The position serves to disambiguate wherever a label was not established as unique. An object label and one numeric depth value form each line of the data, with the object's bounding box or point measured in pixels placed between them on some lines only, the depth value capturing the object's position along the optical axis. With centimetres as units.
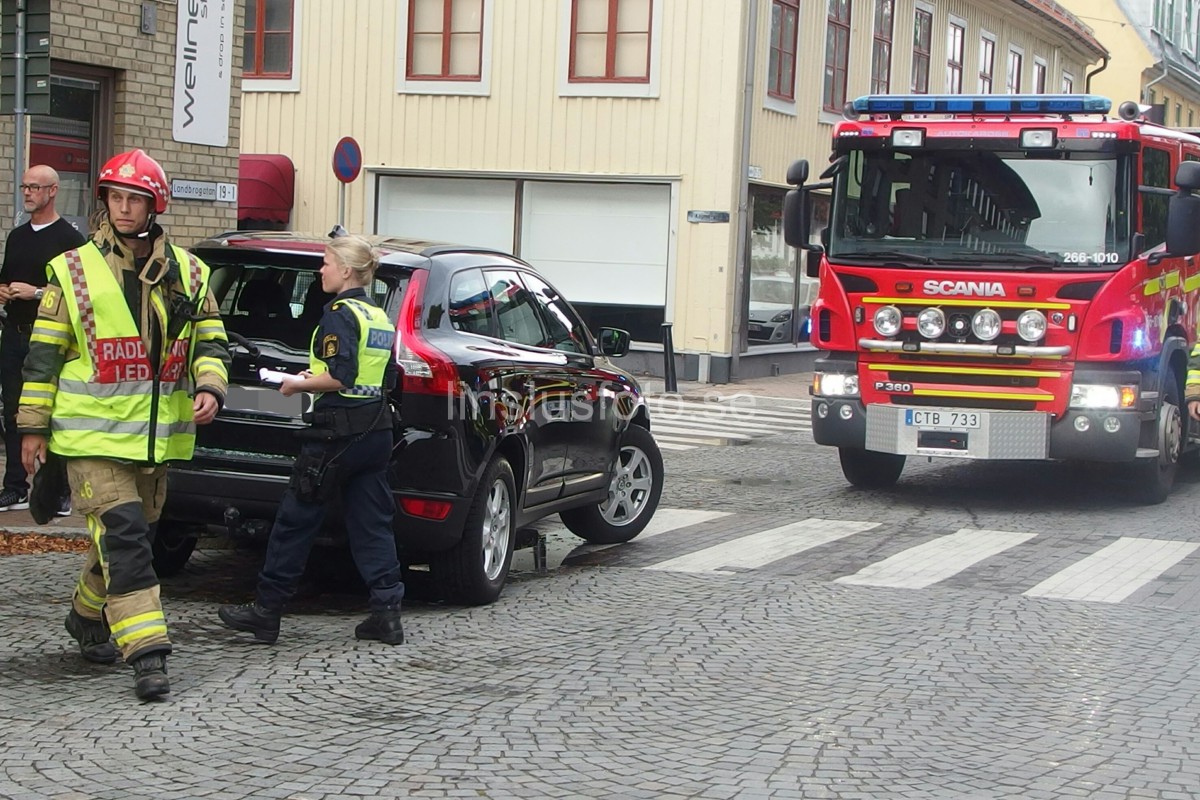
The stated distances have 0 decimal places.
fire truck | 1138
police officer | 662
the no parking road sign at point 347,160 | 1689
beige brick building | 1309
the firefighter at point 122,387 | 579
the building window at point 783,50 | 2405
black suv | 719
